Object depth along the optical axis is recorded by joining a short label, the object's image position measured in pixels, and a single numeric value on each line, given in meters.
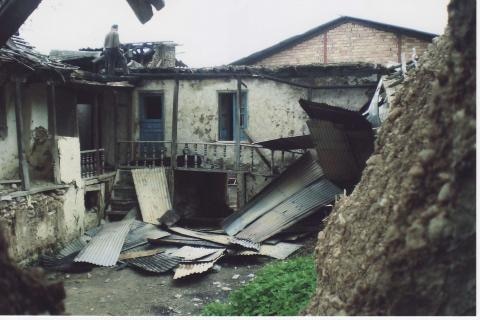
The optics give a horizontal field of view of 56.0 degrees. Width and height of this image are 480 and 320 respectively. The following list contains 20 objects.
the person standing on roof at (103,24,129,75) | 13.26
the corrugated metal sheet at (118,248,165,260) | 10.02
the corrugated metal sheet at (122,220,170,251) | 10.89
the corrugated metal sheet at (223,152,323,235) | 11.01
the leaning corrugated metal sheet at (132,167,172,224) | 12.61
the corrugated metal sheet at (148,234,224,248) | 10.57
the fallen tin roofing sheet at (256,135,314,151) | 10.36
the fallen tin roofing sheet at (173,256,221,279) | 9.01
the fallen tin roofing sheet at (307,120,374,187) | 9.13
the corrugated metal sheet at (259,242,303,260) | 9.89
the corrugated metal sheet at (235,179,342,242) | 10.47
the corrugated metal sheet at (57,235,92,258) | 10.35
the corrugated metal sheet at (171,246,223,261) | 9.77
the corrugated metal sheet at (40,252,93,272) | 9.66
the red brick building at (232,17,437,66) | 16.31
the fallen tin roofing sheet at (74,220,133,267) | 9.72
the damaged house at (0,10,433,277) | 9.59
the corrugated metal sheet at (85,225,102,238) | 11.69
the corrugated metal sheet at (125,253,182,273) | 9.47
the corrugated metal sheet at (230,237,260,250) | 10.06
